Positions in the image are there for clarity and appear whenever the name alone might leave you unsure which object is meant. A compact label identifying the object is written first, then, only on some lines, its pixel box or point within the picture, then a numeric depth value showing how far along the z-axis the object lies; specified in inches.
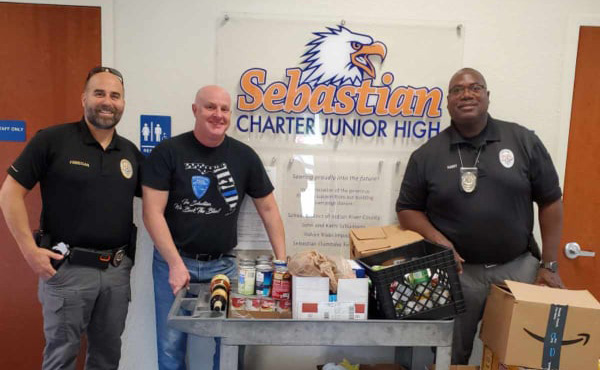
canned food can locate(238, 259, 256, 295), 65.5
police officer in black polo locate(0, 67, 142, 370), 72.9
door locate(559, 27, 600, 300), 93.5
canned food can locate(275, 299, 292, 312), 62.6
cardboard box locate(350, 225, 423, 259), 77.3
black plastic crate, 61.1
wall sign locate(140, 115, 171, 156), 91.7
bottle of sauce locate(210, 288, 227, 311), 60.1
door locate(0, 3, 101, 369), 89.5
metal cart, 58.6
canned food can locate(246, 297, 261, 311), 61.9
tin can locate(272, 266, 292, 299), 63.6
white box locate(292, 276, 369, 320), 59.7
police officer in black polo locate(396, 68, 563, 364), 78.3
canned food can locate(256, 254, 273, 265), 68.2
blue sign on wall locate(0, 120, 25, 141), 91.3
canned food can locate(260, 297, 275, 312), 62.1
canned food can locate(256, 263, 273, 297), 65.4
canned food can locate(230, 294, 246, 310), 61.9
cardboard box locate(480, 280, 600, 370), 63.9
